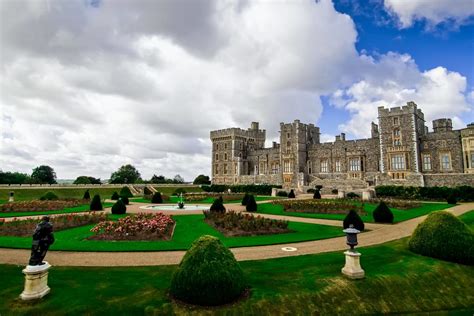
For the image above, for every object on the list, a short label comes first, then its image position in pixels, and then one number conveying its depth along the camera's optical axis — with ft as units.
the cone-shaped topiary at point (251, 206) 82.94
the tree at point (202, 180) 300.20
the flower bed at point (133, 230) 47.91
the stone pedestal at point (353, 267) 28.25
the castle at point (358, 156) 138.31
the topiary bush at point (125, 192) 137.18
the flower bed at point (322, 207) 80.83
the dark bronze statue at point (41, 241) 23.50
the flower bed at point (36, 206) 86.36
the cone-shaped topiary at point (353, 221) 51.55
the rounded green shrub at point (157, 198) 114.52
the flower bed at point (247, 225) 52.49
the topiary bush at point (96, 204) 86.22
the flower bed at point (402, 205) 88.59
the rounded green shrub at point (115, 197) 128.98
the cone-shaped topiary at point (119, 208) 76.43
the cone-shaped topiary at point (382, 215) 62.95
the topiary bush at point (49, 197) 113.13
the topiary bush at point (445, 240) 33.45
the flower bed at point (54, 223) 51.78
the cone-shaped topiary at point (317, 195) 121.40
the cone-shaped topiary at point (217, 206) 71.71
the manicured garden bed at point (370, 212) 71.31
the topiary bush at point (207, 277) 21.59
